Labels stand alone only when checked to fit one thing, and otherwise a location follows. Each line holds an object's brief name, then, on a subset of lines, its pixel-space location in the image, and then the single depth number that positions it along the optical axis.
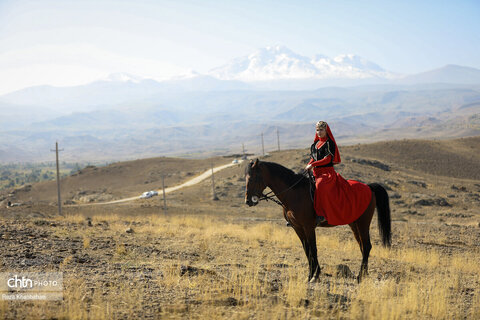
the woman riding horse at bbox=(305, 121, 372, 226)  10.05
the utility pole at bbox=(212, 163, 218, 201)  51.55
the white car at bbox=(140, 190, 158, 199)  58.50
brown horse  10.04
